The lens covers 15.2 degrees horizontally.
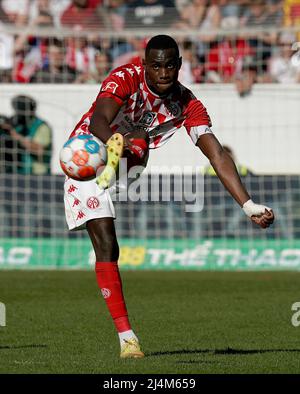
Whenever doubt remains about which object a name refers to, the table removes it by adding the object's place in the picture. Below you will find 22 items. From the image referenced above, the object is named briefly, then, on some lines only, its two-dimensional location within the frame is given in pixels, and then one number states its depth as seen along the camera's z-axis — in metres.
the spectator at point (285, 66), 20.86
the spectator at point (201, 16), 21.56
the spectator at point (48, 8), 22.45
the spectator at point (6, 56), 20.92
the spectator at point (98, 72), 20.95
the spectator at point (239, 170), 18.56
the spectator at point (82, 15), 21.33
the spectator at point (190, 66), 20.89
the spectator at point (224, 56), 20.84
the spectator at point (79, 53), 21.28
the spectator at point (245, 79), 19.92
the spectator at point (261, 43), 20.91
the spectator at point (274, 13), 20.70
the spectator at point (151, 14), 21.22
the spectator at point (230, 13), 21.72
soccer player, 8.42
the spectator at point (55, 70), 20.95
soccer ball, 7.90
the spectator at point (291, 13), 20.84
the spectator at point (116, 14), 21.40
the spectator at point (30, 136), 19.42
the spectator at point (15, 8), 22.70
